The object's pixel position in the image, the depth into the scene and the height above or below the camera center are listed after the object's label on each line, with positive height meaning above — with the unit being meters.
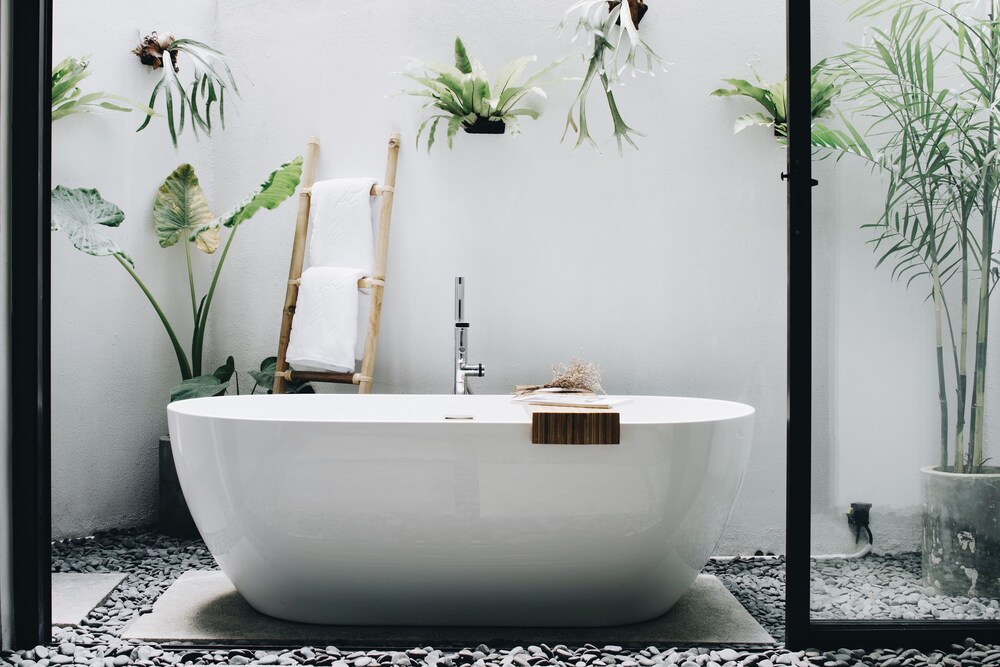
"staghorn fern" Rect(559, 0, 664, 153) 2.74 +1.01
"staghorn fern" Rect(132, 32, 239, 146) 2.71 +0.94
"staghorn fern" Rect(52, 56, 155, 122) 2.71 +0.81
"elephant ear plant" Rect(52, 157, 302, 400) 2.71 +0.38
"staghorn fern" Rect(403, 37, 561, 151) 2.87 +0.85
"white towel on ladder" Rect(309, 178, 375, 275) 3.06 +0.40
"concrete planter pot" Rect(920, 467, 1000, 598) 1.84 -0.45
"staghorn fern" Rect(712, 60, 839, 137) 2.85 +0.81
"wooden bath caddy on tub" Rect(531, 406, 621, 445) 1.95 -0.23
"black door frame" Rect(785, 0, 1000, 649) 1.88 -0.16
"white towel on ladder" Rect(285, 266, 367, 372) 2.96 +0.03
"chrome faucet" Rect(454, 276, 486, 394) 2.87 -0.07
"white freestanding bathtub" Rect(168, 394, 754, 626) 1.96 -0.44
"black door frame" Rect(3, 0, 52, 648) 1.86 +0.08
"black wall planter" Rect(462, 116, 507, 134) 3.00 +0.76
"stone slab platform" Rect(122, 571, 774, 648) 2.00 -0.76
